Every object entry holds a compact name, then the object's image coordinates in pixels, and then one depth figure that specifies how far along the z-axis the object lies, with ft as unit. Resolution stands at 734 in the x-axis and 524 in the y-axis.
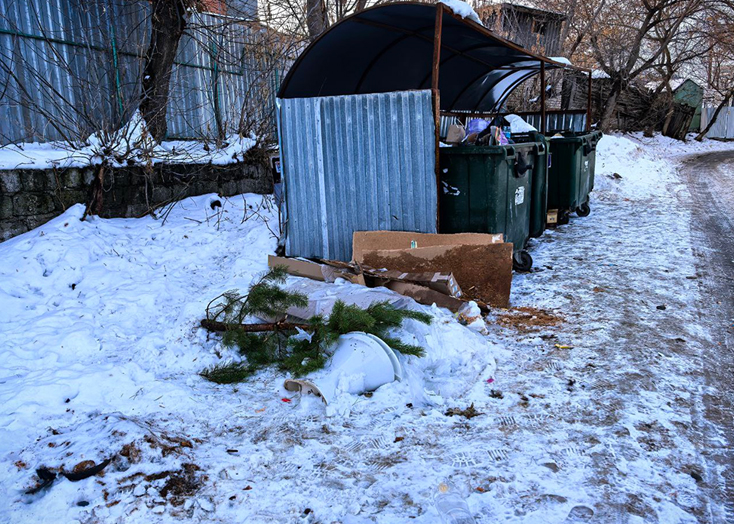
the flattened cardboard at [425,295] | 15.60
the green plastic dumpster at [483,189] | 18.98
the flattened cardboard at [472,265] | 16.92
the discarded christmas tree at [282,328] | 12.15
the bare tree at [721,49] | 66.83
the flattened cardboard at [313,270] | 16.99
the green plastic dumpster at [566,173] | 28.17
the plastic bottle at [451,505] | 7.73
